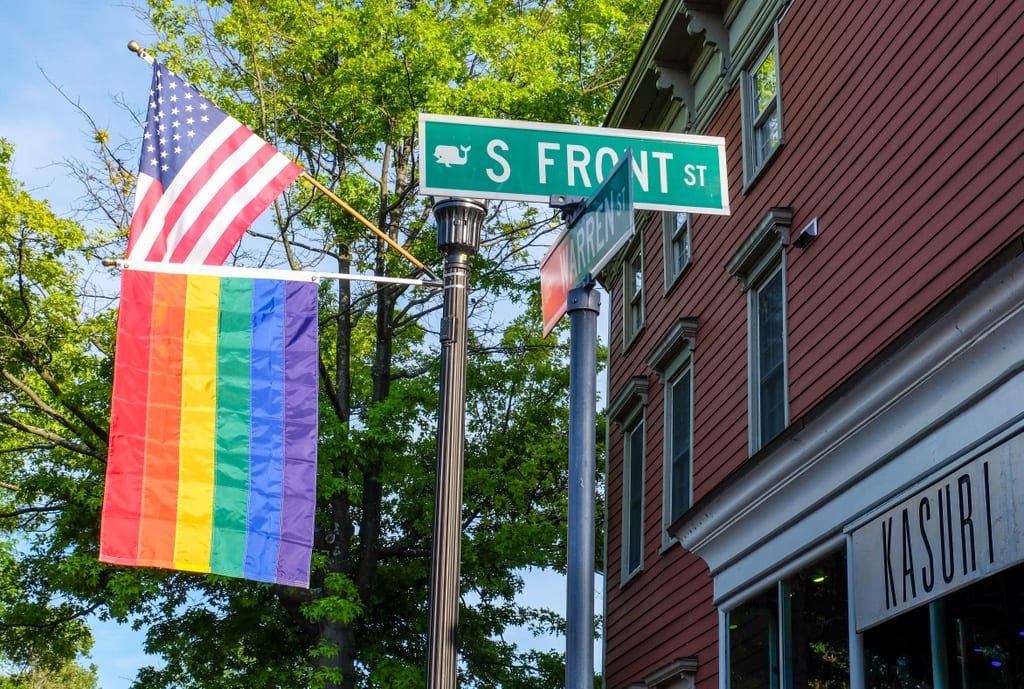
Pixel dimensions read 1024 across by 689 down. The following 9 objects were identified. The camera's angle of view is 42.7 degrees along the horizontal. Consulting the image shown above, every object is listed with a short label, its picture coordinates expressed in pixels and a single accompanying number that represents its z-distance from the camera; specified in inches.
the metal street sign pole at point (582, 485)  181.6
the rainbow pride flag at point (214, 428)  409.7
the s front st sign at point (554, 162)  234.5
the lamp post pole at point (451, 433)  328.8
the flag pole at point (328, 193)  397.1
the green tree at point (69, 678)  2068.4
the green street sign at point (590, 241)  202.5
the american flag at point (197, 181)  422.3
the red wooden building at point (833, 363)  277.0
